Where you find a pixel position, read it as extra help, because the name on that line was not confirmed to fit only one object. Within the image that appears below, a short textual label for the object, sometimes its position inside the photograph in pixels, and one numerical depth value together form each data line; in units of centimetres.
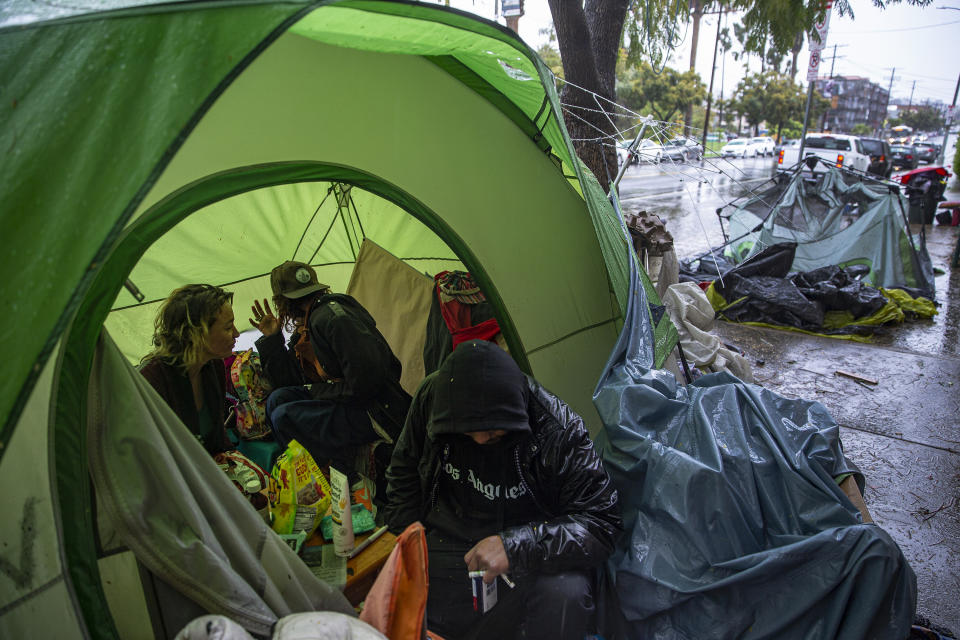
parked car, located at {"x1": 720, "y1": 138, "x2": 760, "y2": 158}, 2520
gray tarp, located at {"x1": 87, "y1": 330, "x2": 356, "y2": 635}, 137
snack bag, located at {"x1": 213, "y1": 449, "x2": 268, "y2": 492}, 213
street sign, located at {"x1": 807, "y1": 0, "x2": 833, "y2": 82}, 848
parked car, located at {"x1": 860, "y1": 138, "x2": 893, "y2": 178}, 1612
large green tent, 96
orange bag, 140
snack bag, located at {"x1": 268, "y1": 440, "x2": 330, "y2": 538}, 207
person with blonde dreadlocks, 238
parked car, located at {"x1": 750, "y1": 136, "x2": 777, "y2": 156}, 2662
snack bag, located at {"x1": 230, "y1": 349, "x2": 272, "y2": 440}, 297
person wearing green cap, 259
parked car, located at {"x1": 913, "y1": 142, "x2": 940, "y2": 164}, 2525
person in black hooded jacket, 183
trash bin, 968
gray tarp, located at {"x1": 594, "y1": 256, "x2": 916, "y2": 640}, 179
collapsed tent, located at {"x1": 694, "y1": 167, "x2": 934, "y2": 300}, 641
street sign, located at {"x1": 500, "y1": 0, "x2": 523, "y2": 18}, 752
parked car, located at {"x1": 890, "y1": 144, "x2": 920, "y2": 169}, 2084
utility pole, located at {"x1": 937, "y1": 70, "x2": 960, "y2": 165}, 2343
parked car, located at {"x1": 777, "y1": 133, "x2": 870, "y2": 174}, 1581
